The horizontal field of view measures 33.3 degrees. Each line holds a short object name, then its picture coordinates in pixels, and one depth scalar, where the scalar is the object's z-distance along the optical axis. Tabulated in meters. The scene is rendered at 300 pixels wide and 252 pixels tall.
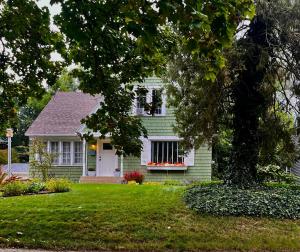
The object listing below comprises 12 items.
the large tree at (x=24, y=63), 9.41
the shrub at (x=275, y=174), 22.04
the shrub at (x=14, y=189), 17.30
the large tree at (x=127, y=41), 5.57
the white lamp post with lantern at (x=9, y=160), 25.66
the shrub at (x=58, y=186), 17.81
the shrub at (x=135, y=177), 25.58
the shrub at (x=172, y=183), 22.39
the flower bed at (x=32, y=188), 17.36
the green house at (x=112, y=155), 26.58
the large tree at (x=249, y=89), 14.16
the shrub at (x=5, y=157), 32.93
